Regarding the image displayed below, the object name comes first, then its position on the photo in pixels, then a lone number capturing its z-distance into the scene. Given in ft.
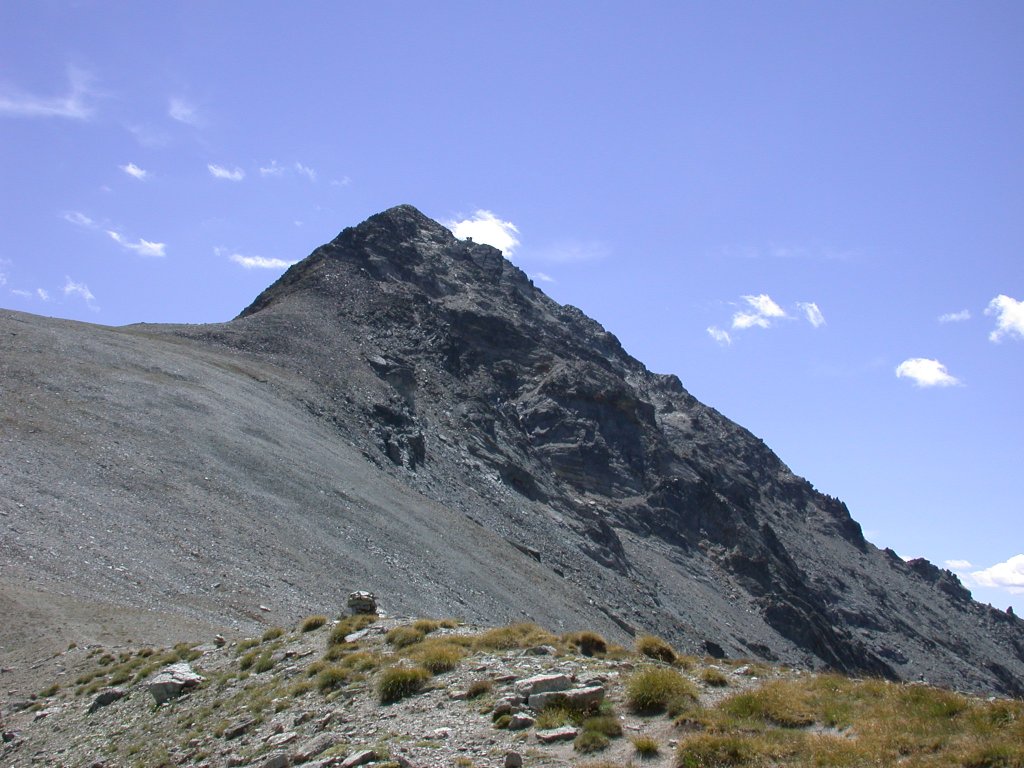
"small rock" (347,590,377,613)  75.10
